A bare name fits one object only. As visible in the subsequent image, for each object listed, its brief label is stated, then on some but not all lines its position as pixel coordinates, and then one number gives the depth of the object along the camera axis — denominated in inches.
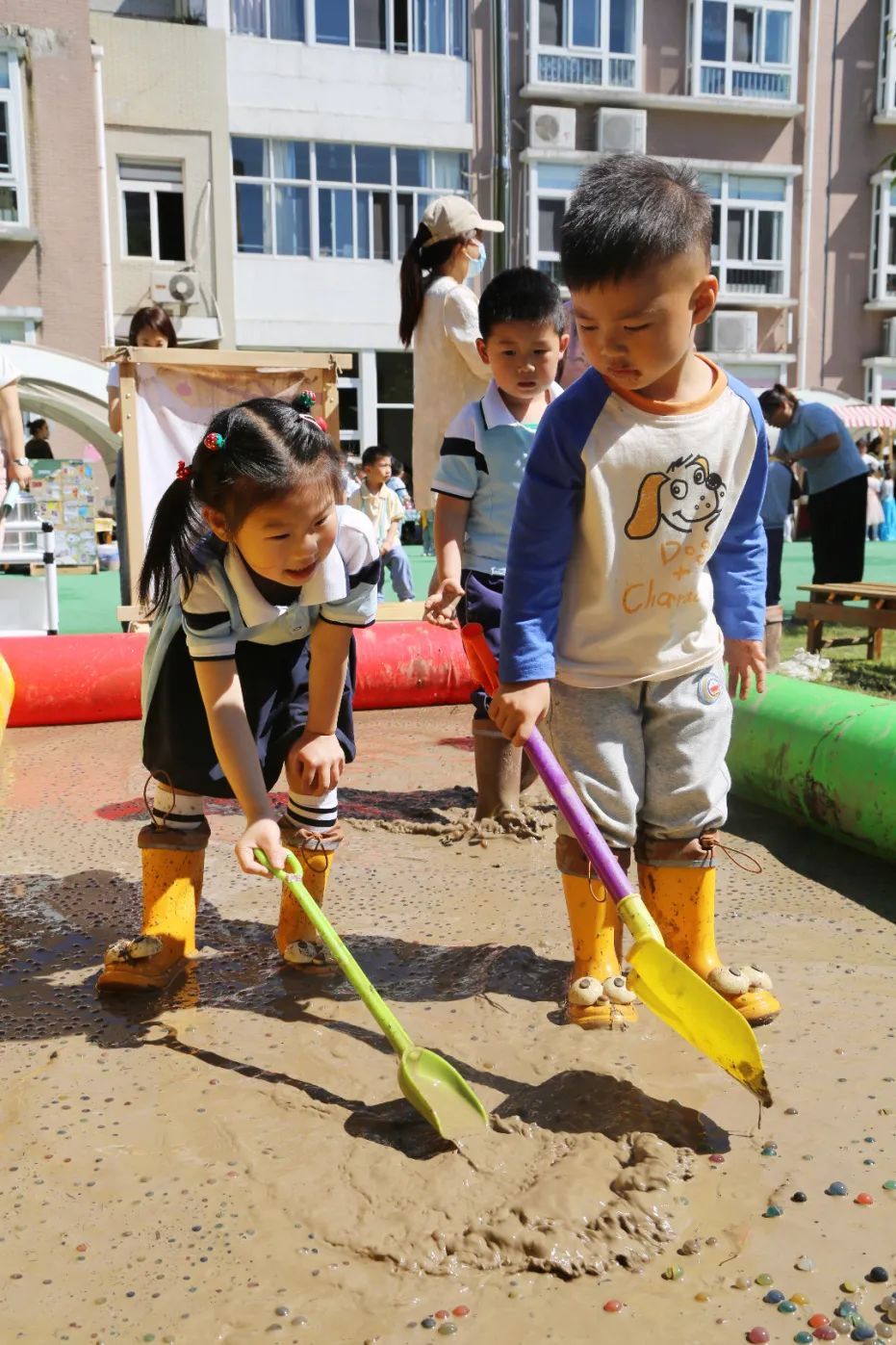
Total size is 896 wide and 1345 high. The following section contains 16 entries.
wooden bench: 239.2
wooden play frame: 225.6
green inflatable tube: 114.3
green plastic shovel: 66.4
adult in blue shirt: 274.4
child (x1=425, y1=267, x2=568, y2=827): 109.3
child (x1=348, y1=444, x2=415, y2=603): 352.5
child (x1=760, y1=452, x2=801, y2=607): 271.4
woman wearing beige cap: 137.7
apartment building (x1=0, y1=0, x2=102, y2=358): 689.0
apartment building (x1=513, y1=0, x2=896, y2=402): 802.8
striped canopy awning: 758.5
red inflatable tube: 179.9
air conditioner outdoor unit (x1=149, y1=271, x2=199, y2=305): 713.6
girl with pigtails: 79.1
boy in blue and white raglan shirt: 73.1
